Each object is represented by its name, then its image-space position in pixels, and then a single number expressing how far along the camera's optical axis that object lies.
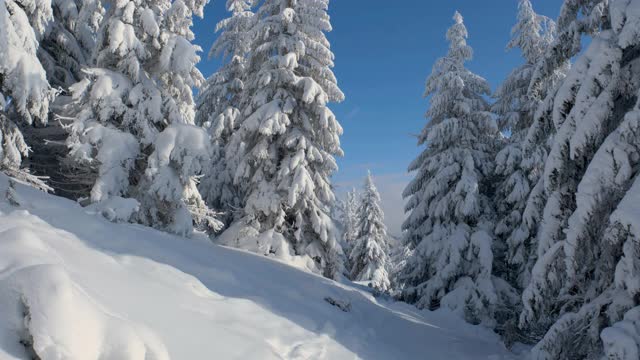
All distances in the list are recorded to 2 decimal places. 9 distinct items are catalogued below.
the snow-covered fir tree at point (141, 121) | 12.10
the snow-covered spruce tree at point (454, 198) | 14.70
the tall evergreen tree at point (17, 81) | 7.79
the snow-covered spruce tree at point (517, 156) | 14.60
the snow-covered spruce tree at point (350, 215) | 51.02
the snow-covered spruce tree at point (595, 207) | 6.00
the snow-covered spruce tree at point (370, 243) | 32.69
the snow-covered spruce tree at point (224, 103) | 19.44
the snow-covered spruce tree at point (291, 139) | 14.76
